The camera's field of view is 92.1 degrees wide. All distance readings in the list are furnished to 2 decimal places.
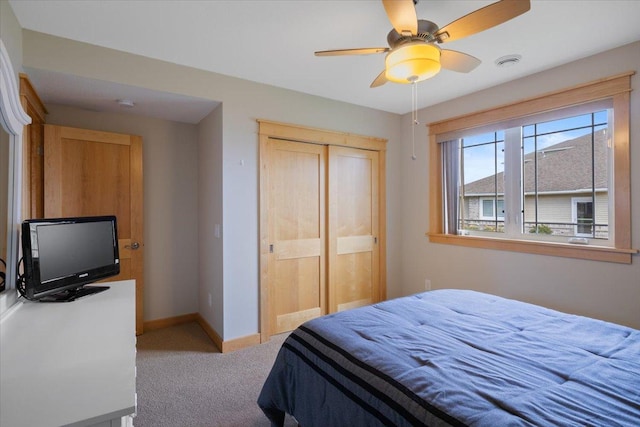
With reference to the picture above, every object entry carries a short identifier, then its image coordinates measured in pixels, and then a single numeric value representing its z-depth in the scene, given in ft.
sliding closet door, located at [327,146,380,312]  11.90
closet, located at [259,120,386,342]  10.47
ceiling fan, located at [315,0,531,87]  4.90
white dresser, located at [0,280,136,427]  2.52
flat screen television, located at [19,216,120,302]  5.28
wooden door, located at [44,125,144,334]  9.39
